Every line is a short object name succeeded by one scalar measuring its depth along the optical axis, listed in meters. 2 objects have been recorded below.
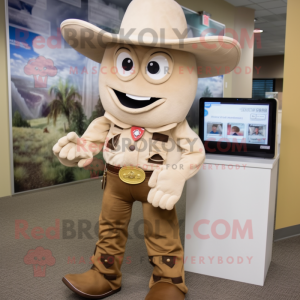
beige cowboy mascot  1.59
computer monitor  1.99
